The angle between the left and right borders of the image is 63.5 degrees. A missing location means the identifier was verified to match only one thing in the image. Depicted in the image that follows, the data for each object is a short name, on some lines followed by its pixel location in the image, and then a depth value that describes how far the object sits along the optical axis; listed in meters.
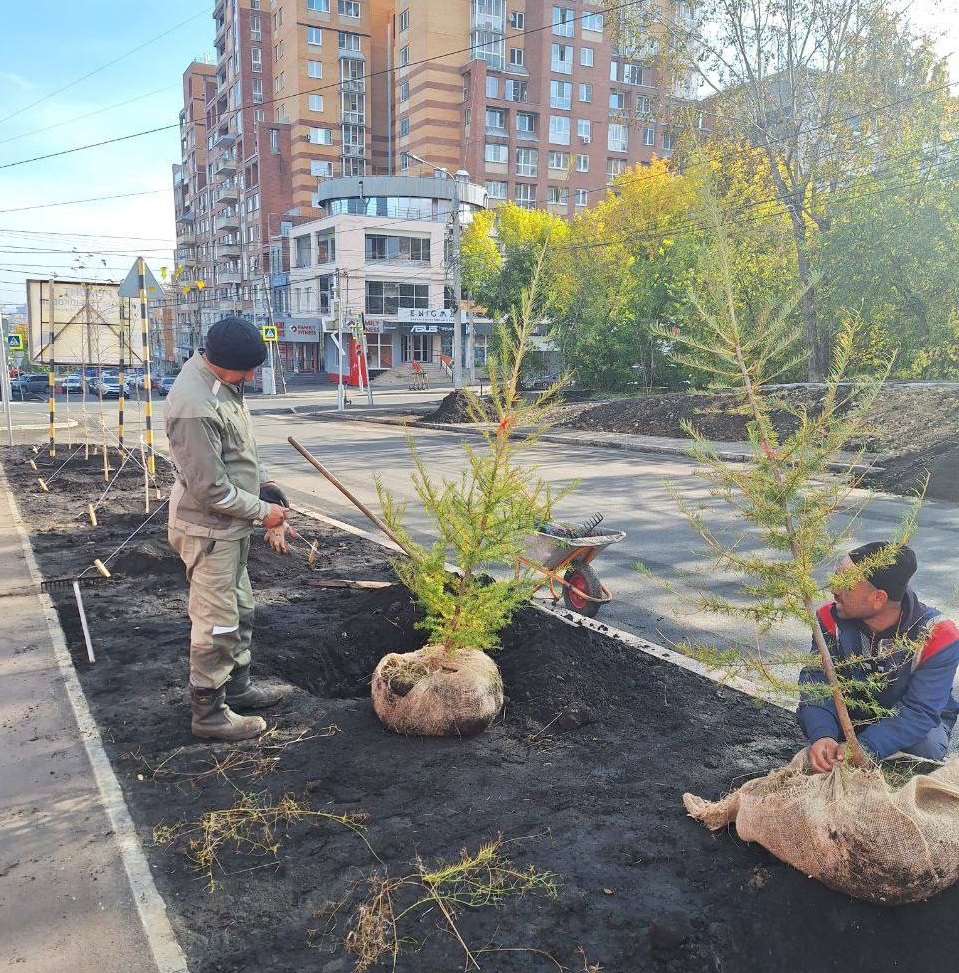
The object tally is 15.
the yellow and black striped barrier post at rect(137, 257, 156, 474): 10.19
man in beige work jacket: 3.60
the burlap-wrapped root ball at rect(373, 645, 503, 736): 3.63
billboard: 13.38
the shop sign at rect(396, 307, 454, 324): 58.44
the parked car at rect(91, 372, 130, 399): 47.95
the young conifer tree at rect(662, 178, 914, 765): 2.59
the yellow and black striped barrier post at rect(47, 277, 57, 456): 13.55
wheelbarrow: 5.50
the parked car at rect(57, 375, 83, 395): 50.91
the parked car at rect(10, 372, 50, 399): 43.64
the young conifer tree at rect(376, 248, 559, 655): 3.71
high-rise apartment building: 59.94
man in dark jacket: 2.63
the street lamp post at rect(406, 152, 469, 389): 36.47
